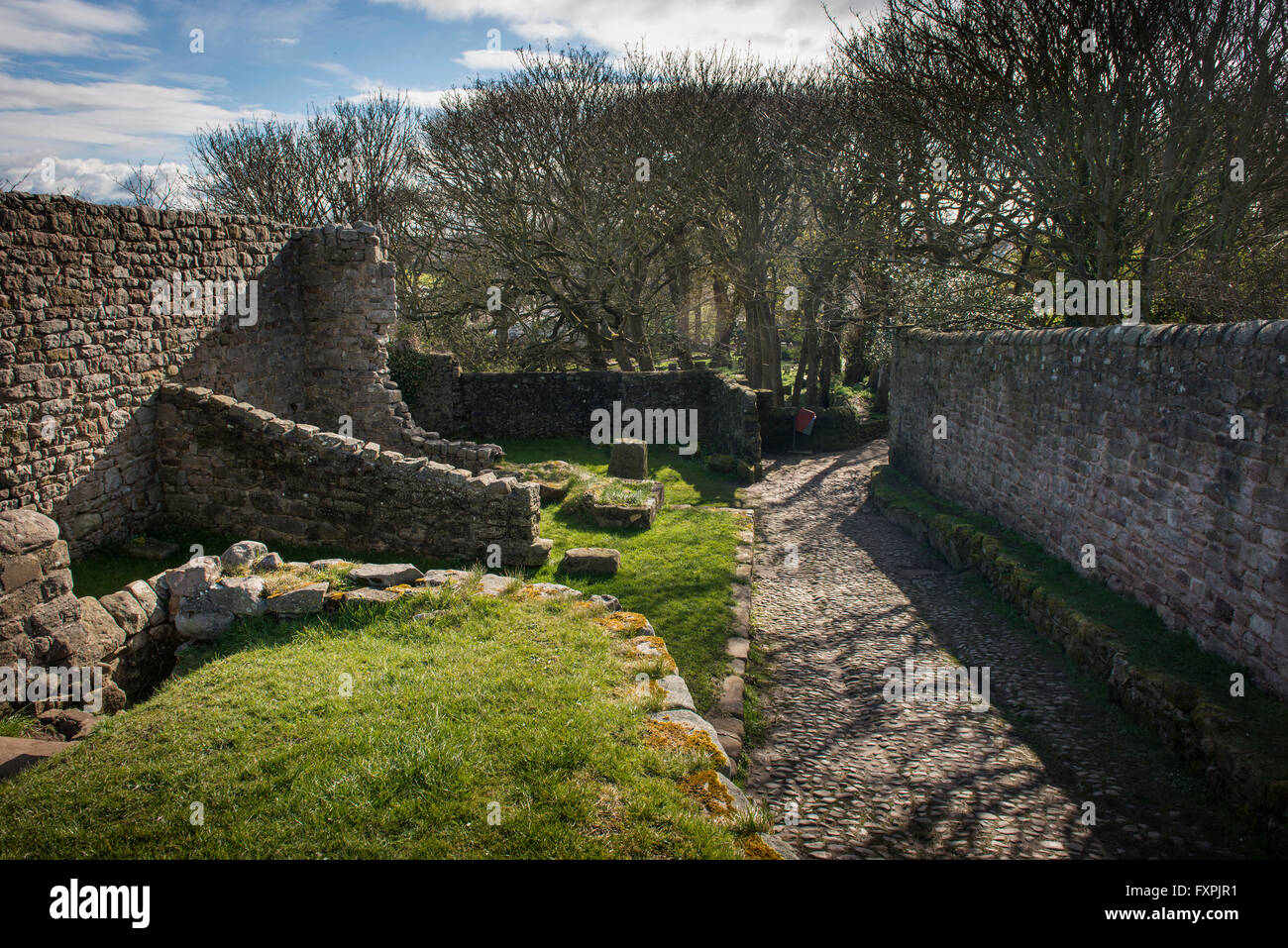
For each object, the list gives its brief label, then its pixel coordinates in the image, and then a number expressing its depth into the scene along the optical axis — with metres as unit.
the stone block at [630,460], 14.48
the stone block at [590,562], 9.08
